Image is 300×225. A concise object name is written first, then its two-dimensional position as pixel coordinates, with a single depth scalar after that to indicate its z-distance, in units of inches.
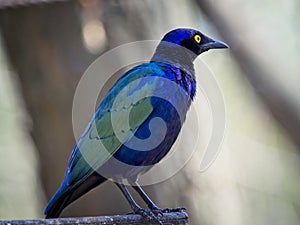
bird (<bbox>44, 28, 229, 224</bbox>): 298.4
